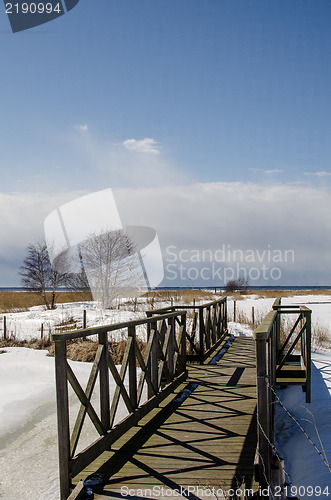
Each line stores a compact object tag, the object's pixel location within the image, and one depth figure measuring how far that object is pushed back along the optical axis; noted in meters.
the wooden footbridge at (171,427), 3.93
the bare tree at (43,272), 36.88
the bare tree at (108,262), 30.20
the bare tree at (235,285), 54.38
